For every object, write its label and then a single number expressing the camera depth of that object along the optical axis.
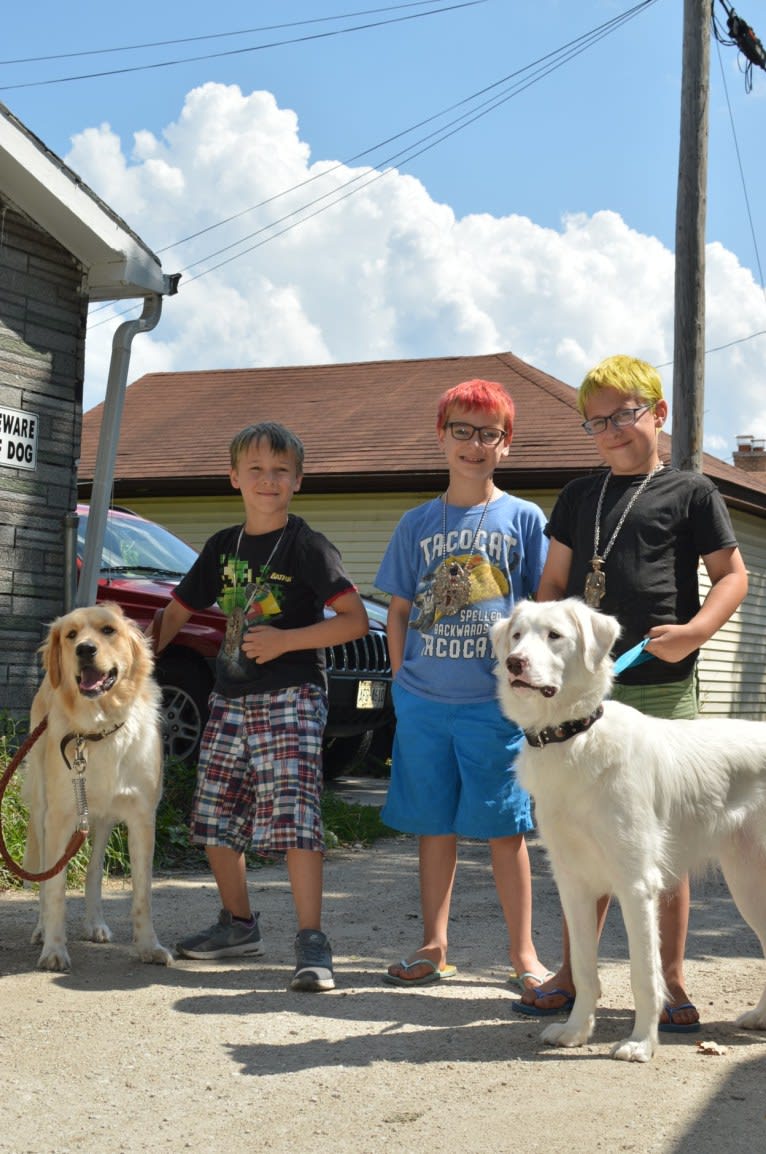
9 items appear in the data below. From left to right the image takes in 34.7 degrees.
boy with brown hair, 4.52
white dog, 3.60
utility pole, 9.93
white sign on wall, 7.09
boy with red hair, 4.39
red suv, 7.98
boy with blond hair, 4.02
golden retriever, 4.57
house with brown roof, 17.06
